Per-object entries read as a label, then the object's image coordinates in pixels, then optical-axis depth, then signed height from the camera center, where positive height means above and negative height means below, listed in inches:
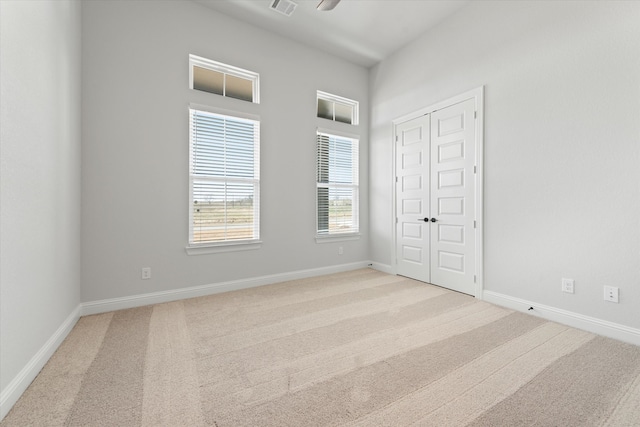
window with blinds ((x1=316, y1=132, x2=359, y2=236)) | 167.9 +17.7
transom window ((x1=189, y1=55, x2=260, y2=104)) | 129.7 +67.3
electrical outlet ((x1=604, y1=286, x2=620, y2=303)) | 86.0 -26.1
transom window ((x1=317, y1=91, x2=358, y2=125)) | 169.9 +68.7
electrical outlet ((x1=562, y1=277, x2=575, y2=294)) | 95.9 -26.0
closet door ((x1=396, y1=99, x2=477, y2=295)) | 128.3 +8.2
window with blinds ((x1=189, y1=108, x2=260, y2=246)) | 127.8 +16.0
